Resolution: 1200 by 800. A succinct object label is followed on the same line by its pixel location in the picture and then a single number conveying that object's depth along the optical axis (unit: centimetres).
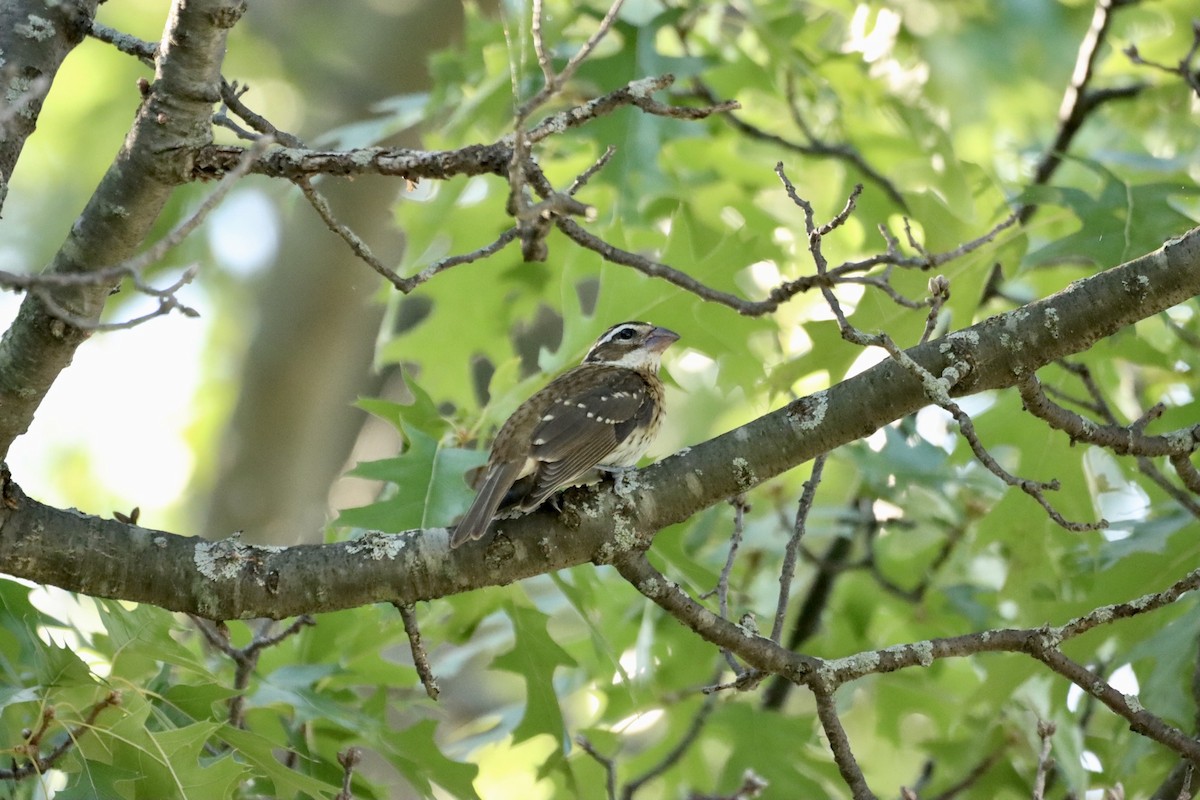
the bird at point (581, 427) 739
